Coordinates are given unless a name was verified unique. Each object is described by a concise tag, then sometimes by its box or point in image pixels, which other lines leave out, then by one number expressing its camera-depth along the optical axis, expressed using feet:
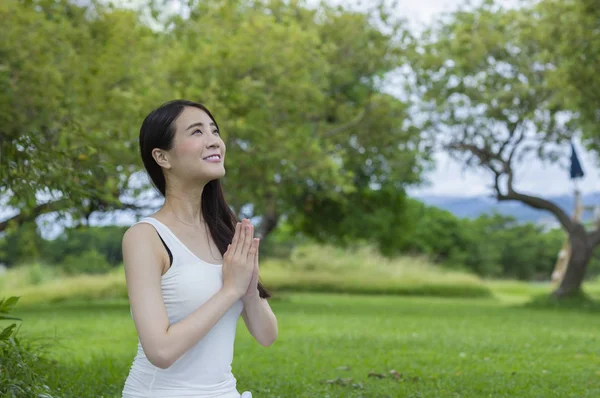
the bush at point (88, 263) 121.80
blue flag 77.00
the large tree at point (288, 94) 62.39
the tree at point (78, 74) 54.90
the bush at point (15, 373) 15.72
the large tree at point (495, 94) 76.84
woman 8.73
